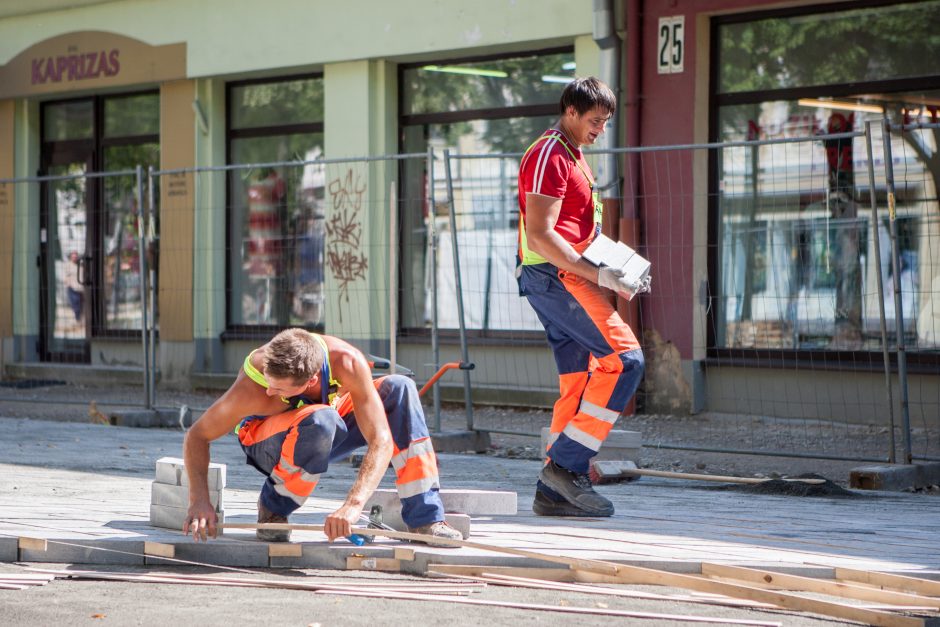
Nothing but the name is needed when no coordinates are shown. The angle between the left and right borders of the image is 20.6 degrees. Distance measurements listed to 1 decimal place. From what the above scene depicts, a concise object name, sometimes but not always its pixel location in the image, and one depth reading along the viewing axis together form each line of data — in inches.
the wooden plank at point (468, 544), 364.5
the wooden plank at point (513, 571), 373.6
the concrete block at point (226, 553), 397.0
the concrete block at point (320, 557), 393.2
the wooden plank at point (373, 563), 387.6
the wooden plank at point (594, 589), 348.8
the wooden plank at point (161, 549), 397.6
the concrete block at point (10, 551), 407.4
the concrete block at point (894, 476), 571.3
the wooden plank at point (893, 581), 347.7
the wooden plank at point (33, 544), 402.5
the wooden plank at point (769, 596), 319.0
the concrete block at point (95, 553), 401.7
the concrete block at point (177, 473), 406.1
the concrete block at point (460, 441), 715.2
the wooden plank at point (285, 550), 394.0
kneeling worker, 372.5
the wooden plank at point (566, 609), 325.9
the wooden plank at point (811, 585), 335.5
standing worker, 453.3
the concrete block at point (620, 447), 602.1
